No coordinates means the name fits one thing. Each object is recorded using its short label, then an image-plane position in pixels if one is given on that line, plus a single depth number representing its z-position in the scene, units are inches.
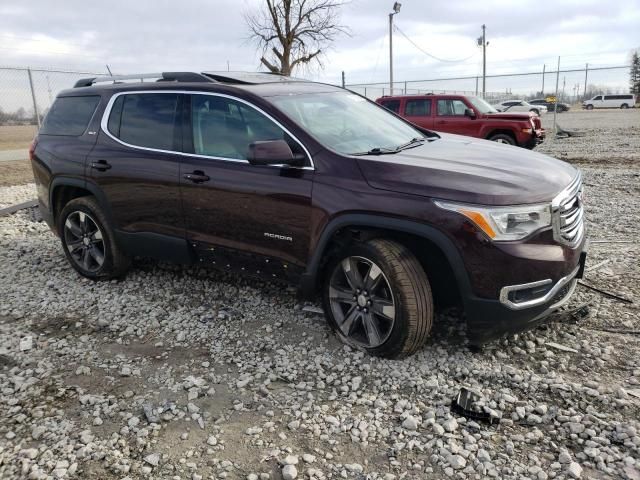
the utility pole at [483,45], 1518.0
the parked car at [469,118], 499.2
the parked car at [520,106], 1352.1
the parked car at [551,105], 1744.6
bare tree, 685.3
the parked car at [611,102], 1852.9
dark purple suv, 116.8
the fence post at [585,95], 1737.0
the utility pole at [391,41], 976.7
